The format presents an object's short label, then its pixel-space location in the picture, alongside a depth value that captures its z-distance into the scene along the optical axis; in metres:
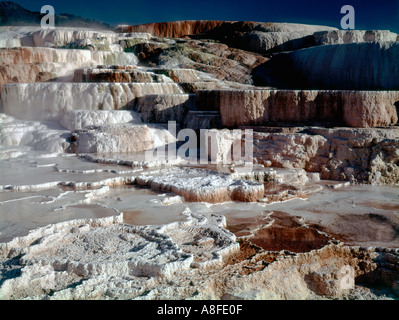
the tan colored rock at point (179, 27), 19.27
